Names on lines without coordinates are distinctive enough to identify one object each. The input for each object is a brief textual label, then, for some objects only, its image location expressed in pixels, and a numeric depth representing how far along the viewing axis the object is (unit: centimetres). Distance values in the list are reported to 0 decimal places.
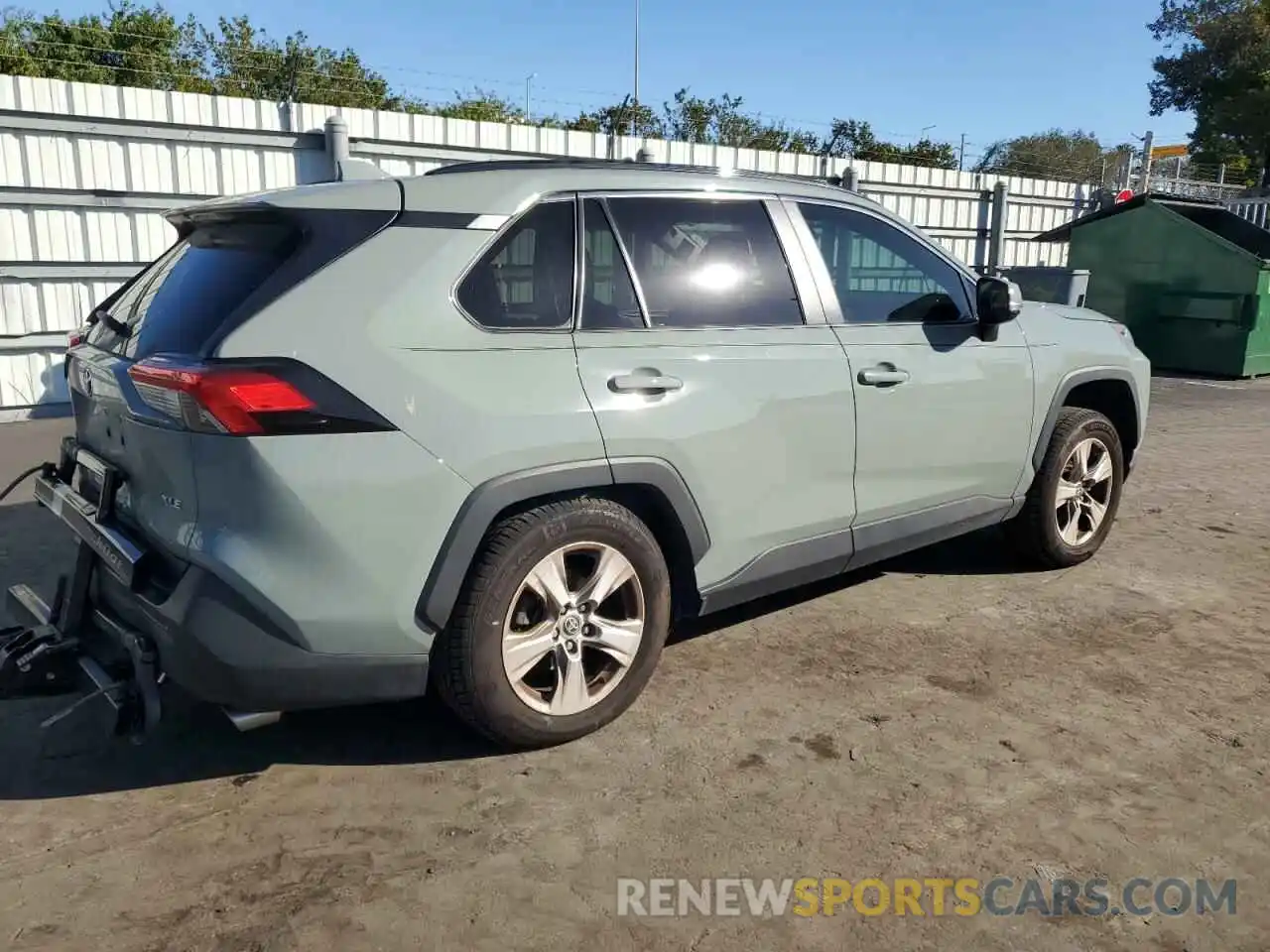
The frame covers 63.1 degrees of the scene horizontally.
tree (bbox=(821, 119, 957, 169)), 3027
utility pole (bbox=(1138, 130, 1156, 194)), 1838
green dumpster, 1191
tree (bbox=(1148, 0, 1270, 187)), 3441
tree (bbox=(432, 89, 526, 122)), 2926
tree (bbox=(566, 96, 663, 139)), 2634
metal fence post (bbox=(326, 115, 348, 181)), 888
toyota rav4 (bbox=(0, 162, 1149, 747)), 264
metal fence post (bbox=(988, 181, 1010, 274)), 1457
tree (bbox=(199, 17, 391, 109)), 2334
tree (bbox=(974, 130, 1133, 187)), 2025
